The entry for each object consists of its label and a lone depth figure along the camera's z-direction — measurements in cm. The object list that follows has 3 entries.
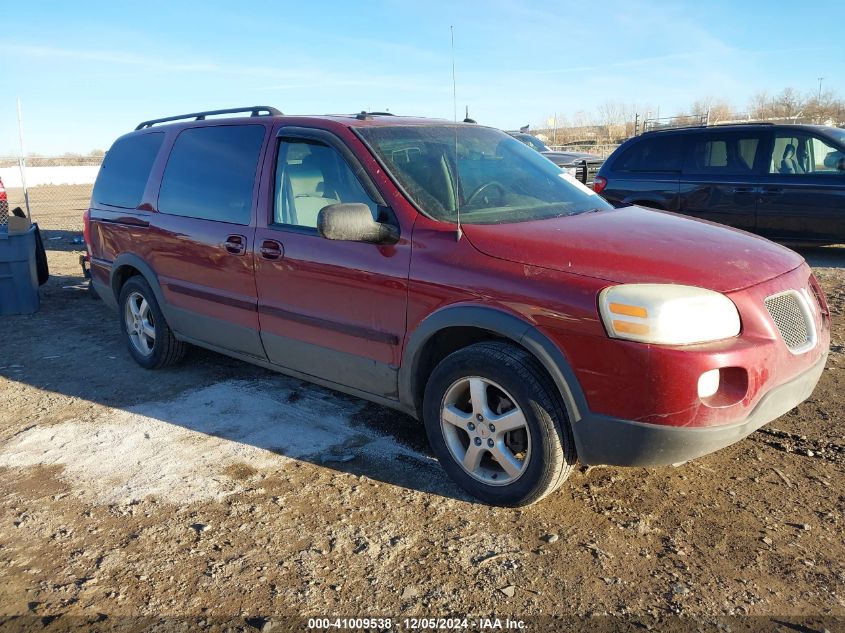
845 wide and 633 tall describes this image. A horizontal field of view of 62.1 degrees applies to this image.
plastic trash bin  710
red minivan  278
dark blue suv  834
